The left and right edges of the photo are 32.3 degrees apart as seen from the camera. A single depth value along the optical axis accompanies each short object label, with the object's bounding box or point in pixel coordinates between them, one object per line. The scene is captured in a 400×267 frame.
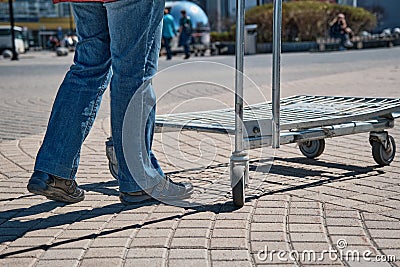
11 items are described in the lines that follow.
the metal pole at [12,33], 29.08
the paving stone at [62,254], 2.93
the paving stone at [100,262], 2.83
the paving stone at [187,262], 2.81
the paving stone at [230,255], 2.87
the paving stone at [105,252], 2.94
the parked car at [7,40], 43.94
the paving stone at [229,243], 3.02
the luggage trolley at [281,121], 3.62
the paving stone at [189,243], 3.04
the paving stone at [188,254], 2.90
